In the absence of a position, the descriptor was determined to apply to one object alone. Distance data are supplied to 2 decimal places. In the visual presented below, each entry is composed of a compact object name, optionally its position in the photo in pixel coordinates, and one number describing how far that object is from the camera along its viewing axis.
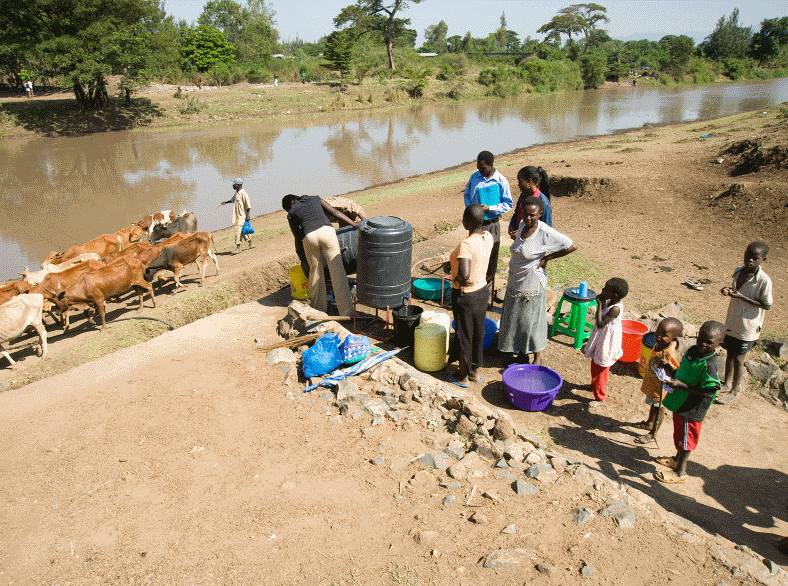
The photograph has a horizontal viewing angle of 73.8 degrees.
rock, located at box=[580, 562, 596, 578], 3.05
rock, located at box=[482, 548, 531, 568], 3.13
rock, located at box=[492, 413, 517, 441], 4.24
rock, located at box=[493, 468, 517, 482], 3.83
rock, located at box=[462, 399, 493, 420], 4.46
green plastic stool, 6.00
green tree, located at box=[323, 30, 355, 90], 42.12
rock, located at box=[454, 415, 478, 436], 4.36
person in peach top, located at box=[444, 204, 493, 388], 4.84
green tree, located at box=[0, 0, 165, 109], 23.50
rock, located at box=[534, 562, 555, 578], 3.05
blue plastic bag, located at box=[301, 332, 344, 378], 5.30
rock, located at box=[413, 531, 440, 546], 3.35
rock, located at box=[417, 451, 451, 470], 4.03
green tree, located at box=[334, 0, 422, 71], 55.66
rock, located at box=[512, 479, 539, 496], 3.69
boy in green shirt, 3.98
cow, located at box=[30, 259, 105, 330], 7.45
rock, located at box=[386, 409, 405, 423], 4.61
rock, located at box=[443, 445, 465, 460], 4.12
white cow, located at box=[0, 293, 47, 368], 6.62
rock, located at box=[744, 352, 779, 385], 5.72
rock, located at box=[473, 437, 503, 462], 4.06
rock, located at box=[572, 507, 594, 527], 3.42
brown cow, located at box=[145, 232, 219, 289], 8.59
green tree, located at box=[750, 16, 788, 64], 71.25
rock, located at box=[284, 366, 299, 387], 5.34
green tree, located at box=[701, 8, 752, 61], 74.00
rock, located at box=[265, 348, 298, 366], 5.74
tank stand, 6.24
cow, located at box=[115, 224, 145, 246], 10.58
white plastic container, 5.80
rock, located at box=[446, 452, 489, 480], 3.89
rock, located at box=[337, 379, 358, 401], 4.94
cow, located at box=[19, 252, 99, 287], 8.17
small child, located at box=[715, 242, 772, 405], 5.01
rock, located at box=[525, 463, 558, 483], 3.82
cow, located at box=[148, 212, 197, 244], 10.64
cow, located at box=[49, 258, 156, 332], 7.39
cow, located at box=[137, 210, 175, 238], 11.20
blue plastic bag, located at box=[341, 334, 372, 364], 5.42
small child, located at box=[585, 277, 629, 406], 4.87
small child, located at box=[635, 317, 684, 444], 4.38
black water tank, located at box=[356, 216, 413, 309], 6.03
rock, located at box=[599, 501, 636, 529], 3.39
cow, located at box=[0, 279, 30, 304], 7.41
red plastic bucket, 5.89
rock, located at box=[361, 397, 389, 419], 4.69
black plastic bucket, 5.93
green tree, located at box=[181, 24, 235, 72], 40.16
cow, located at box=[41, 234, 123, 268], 9.38
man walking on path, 10.25
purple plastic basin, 5.05
